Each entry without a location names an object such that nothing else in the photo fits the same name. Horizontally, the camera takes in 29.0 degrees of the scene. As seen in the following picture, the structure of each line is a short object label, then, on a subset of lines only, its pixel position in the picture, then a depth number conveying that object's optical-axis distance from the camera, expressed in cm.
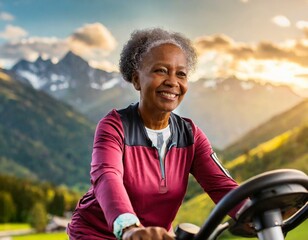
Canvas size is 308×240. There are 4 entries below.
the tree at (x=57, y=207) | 3838
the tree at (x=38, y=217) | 3940
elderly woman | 174
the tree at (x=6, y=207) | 3850
